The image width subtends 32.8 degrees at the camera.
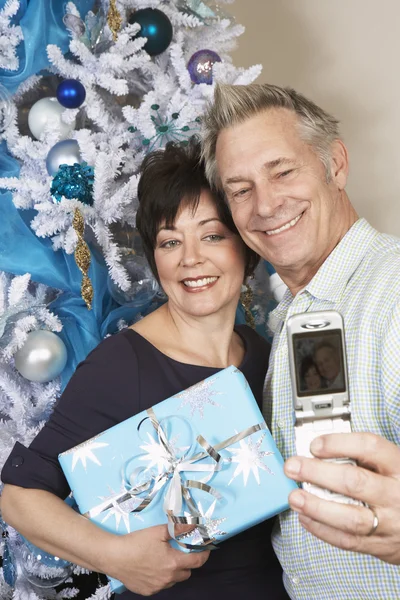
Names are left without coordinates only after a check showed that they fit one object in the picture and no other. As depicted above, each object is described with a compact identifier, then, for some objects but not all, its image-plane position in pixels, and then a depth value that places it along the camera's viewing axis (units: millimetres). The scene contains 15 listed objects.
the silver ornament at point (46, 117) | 1911
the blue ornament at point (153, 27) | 1992
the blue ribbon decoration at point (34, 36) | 1915
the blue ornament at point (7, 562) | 1964
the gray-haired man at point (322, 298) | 821
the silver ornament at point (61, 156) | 1854
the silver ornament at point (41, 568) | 1877
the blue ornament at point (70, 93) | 1872
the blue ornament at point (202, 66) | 2008
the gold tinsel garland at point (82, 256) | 1810
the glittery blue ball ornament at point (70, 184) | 1786
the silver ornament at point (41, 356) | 1812
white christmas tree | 1833
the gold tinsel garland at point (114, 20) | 1930
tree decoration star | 1930
